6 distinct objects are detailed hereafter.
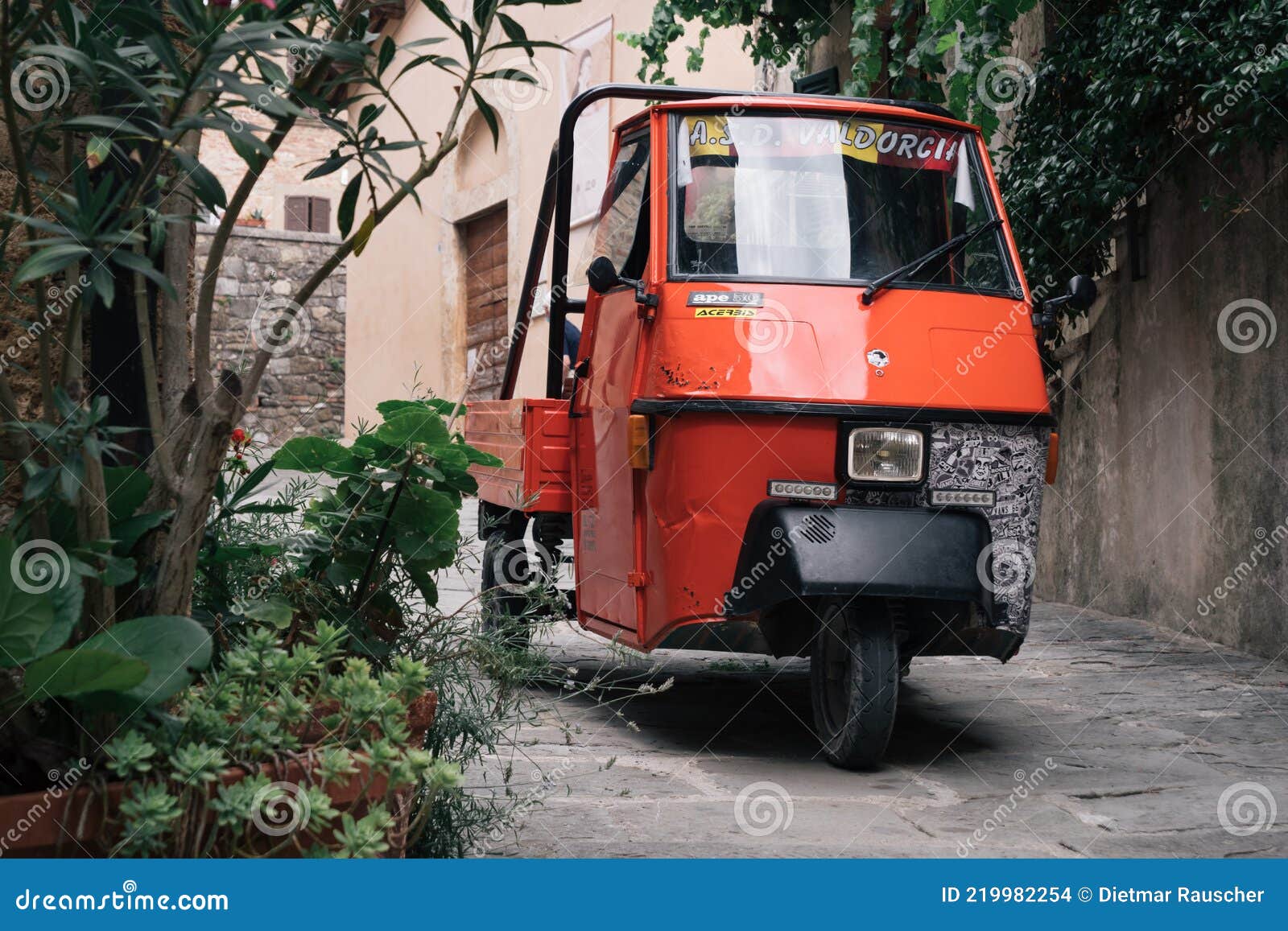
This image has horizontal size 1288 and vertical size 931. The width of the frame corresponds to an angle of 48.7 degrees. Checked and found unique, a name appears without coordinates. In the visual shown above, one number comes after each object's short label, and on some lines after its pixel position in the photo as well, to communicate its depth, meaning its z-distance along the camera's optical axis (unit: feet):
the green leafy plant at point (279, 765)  6.98
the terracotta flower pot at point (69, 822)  6.82
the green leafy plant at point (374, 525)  9.31
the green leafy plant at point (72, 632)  6.82
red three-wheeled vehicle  13.75
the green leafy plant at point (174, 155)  6.32
